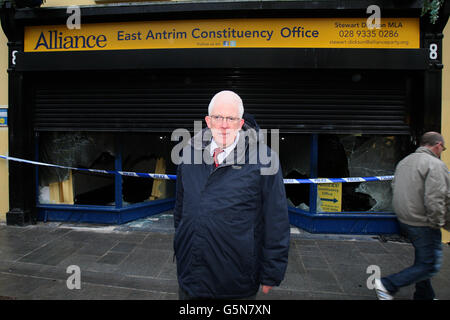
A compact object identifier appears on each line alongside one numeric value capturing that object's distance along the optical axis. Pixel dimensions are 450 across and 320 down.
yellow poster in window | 5.27
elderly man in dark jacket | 1.76
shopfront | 4.70
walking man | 2.60
